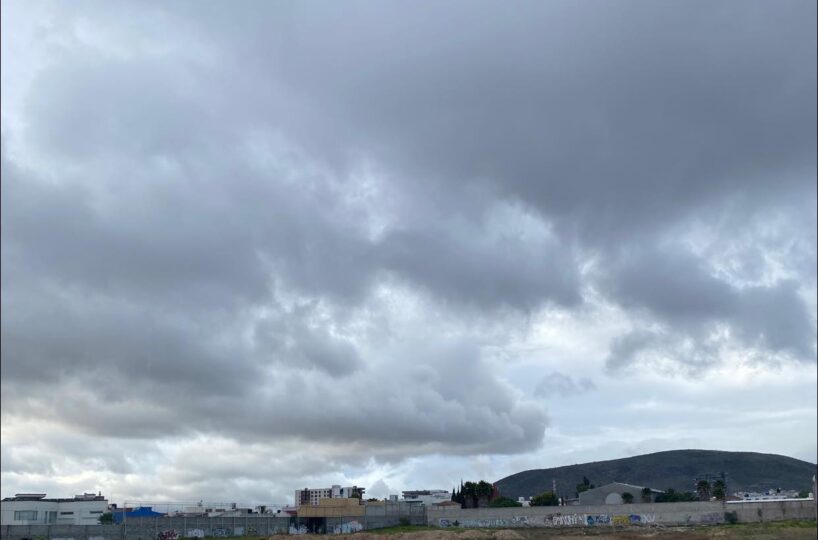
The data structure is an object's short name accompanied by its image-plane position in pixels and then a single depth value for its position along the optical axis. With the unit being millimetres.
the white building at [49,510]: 168875
